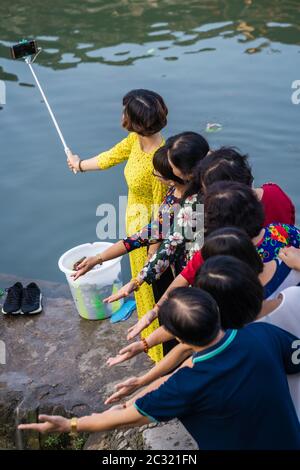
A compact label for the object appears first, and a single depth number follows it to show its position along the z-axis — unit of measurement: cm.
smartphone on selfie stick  452
